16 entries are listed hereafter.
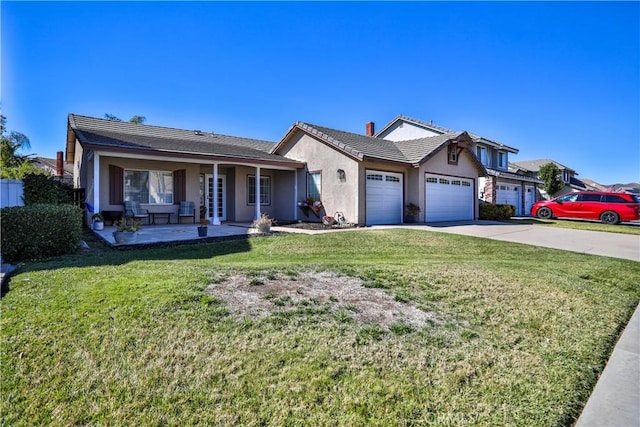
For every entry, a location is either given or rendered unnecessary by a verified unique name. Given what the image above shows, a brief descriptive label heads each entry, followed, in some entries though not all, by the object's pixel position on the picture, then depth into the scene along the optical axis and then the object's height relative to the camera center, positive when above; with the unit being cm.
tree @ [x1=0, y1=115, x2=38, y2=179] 2417 +533
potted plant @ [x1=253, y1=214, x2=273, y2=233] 1173 -45
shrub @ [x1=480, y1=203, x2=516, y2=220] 2117 +0
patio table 1453 -6
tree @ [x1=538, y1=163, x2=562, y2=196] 3175 +289
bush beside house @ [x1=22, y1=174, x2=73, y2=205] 1142 +83
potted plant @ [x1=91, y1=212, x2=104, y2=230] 1182 -27
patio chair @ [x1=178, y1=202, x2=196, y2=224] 1518 +14
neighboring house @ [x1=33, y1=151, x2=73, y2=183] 2305 +390
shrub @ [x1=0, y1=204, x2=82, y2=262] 691 -36
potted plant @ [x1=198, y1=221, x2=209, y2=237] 1060 -50
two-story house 2453 +359
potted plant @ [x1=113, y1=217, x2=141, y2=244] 912 -53
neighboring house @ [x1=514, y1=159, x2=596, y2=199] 3522 +380
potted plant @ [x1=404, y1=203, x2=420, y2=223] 1623 -6
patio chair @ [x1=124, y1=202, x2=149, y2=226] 1388 +11
